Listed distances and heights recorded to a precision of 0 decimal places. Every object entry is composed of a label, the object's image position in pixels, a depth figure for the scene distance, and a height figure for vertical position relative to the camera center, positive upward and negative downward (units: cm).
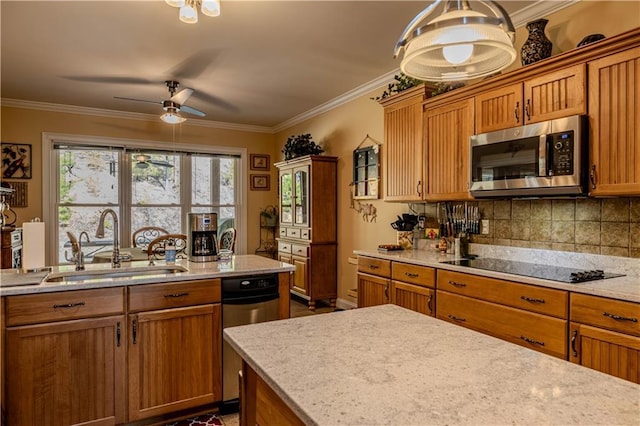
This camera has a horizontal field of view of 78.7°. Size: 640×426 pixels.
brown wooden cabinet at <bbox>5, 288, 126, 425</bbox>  194 -77
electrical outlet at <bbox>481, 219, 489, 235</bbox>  314 -16
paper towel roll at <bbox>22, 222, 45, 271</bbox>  221 -21
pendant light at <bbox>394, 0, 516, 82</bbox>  110 +52
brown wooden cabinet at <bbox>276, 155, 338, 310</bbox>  493 -28
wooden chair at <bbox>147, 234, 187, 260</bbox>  329 -39
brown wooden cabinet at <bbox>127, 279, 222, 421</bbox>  219 -81
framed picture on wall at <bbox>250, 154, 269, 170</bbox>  662 +80
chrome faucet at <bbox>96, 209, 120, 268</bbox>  246 -19
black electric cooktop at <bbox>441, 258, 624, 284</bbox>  212 -39
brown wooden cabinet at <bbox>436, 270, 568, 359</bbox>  204 -60
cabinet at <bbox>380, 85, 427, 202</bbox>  336 +55
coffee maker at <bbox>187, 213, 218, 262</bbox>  278 -21
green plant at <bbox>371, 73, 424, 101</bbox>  345 +113
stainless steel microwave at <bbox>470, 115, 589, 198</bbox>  220 +30
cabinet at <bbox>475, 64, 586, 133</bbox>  223 +68
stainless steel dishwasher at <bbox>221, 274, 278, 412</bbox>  242 -64
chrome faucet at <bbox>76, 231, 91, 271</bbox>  248 -33
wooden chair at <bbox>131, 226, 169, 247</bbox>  562 -40
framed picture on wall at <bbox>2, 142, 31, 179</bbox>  496 +63
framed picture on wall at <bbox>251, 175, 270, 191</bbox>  661 +44
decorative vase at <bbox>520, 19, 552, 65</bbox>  248 +105
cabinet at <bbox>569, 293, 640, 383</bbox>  175 -60
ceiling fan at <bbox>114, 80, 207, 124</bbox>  395 +110
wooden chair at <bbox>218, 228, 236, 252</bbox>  540 -47
